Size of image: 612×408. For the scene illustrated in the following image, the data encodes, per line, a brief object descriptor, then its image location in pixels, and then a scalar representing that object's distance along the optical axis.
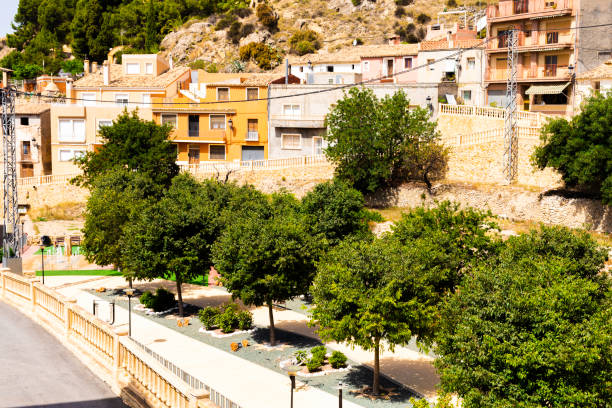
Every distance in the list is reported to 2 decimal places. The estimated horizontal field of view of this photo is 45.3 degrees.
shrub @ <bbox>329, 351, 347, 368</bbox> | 31.22
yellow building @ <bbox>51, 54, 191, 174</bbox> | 68.62
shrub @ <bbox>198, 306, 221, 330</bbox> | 37.94
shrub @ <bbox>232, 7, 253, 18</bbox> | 116.56
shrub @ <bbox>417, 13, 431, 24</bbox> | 112.44
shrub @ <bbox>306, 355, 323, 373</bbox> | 30.89
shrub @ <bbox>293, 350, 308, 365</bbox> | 32.00
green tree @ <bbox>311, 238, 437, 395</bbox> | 28.34
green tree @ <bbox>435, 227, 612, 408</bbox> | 20.45
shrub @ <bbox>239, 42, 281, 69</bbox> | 103.44
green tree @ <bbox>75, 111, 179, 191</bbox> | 60.50
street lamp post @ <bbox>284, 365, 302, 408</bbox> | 31.36
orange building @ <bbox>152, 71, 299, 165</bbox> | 66.69
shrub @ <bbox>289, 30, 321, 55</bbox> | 107.88
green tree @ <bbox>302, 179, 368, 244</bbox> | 43.66
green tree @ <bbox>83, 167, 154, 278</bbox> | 45.53
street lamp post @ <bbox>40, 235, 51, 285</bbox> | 57.81
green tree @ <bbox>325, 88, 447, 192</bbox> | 52.62
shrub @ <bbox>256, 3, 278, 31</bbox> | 113.94
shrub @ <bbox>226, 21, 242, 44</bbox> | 112.31
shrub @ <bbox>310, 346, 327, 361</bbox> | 31.38
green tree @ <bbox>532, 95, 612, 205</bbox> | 42.09
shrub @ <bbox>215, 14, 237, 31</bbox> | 114.88
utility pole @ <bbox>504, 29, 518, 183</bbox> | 47.19
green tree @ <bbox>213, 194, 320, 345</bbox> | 35.34
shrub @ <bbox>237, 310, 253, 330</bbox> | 37.38
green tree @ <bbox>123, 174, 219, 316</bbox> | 40.38
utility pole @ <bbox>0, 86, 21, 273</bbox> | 42.73
